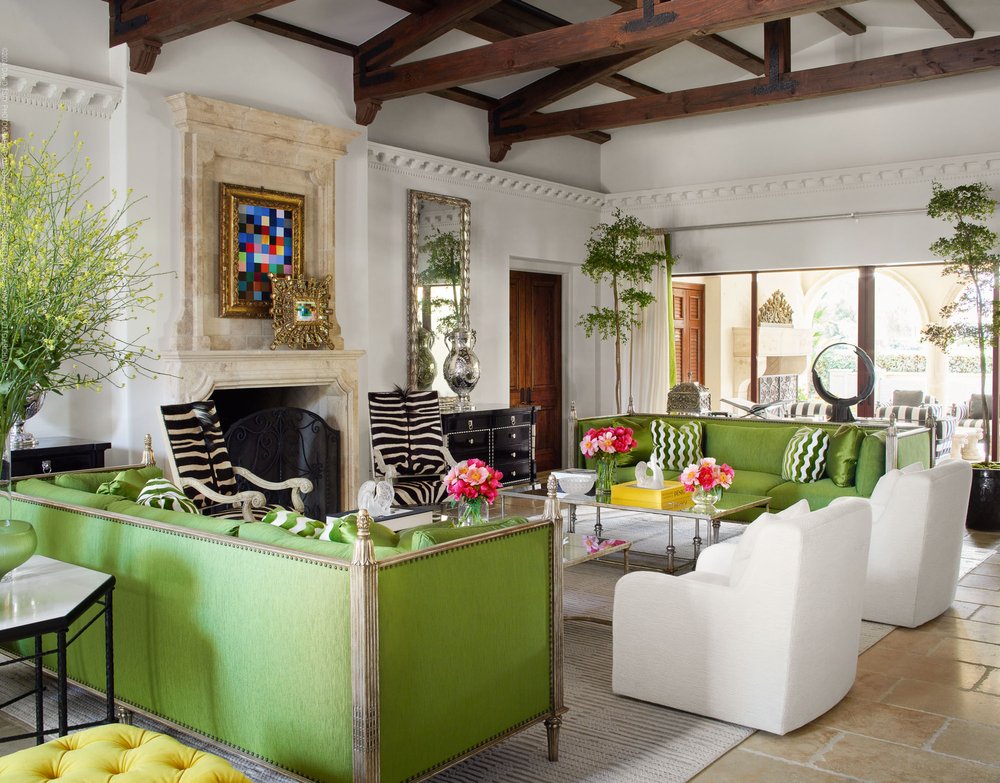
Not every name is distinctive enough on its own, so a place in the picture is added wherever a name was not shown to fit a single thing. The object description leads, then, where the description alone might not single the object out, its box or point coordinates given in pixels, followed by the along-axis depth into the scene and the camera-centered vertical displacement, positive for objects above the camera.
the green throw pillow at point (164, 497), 3.37 -0.48
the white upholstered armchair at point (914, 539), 4.45 -0.85
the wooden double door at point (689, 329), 11.93 +0.46
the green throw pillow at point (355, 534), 2.78 -0.51
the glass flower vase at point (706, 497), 5.17 -0.75
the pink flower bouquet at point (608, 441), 5.61 -0.46
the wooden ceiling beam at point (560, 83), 8.16 +2.55
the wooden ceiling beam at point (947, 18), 7.25 +2.74
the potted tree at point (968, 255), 7.40 +0.86
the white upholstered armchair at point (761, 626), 3.24 -0.95
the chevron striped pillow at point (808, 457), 6.31 -0.63
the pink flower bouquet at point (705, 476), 5.10 -0.61
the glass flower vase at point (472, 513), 4.23 -0.67
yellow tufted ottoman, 2.12 -0.92
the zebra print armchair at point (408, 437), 6.75 -0.53
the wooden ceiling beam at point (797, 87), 7.16 +2.28
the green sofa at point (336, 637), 2.51 -0.80
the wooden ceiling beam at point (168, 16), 5.10 +1.97
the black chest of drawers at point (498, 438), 7.75 -0.63
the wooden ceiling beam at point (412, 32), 6.48 +2.39
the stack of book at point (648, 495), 5.34 -0.76
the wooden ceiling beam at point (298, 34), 6.33 +2.34
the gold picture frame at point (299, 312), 6.42 +0.37
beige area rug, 3.05 -1.32
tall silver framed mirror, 8.07 +0.76
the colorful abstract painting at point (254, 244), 6.15 +0.83
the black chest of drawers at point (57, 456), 4.95 -0.49
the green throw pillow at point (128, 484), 3.67 -0.47
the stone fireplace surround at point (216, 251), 5.89 +0.73
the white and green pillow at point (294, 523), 2.91 -0.50
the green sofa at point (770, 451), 6.08 -0.62
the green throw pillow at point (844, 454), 6.16 -0.60
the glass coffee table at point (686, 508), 5.15 -0.82
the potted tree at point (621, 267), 9.31 +0.96
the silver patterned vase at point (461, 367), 8.09 -0.02
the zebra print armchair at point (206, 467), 5.26 -0.59
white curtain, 10.07 +0.09
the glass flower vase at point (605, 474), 5.61 -0.66
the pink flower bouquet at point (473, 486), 4.20 -0.55
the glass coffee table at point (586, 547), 4.32 -0.88
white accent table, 2.48 -0.67
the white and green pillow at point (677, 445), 7.03 -0.61
